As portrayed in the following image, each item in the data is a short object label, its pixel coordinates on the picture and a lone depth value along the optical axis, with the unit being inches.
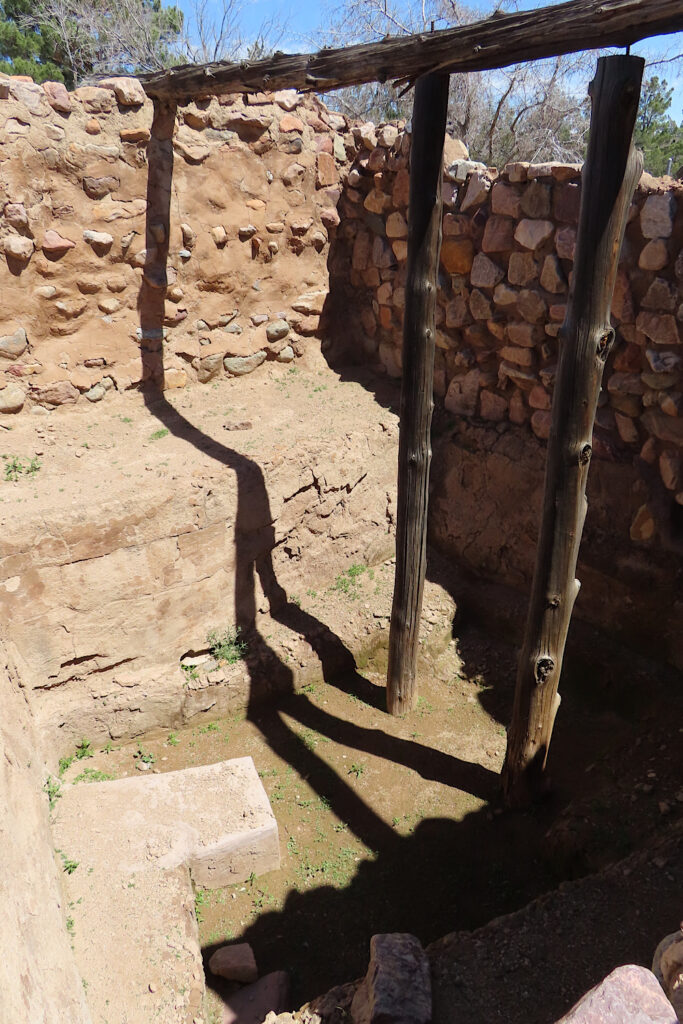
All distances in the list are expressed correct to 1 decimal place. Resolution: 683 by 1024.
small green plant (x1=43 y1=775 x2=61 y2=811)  164.2
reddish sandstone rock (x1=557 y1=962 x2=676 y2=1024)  53.0
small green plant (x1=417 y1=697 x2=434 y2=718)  211.3
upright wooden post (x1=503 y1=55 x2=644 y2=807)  126.3
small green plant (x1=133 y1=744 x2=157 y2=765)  190.9
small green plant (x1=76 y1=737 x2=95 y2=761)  188.2
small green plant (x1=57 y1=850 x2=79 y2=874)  149.3
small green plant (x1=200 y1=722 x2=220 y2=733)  201.8
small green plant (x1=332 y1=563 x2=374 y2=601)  231.1
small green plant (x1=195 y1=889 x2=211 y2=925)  159.0
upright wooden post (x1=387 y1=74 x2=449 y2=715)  159.8
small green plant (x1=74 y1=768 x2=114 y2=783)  180.5
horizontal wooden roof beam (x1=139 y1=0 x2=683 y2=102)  119.7
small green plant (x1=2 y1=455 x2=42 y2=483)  189.2
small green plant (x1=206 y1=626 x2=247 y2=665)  207.2
